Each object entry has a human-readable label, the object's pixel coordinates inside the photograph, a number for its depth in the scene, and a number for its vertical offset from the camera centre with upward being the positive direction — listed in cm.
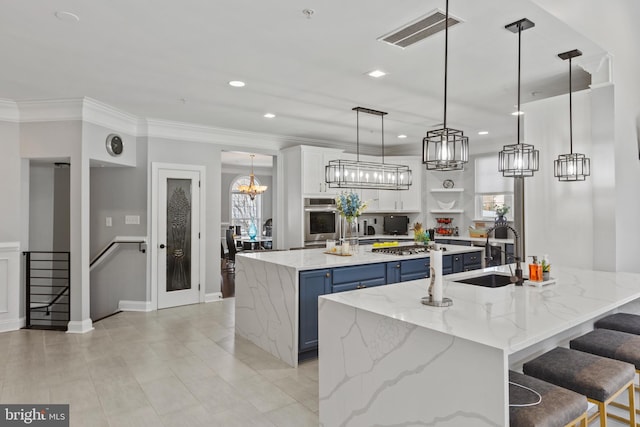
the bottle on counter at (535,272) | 264 -38
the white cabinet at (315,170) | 643 +75
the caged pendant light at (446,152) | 220 +36
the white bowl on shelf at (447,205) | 776 +21
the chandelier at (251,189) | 994 +66
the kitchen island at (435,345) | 152 -57
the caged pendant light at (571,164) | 327 +43
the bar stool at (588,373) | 191 -80
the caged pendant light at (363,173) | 510 +57
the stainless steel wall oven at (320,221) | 645 -9
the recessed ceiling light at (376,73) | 365 +133
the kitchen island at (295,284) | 354 -67
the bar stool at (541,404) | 155 -77
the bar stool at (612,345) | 227 -77
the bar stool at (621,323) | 266 -74
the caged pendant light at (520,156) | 275 +42
